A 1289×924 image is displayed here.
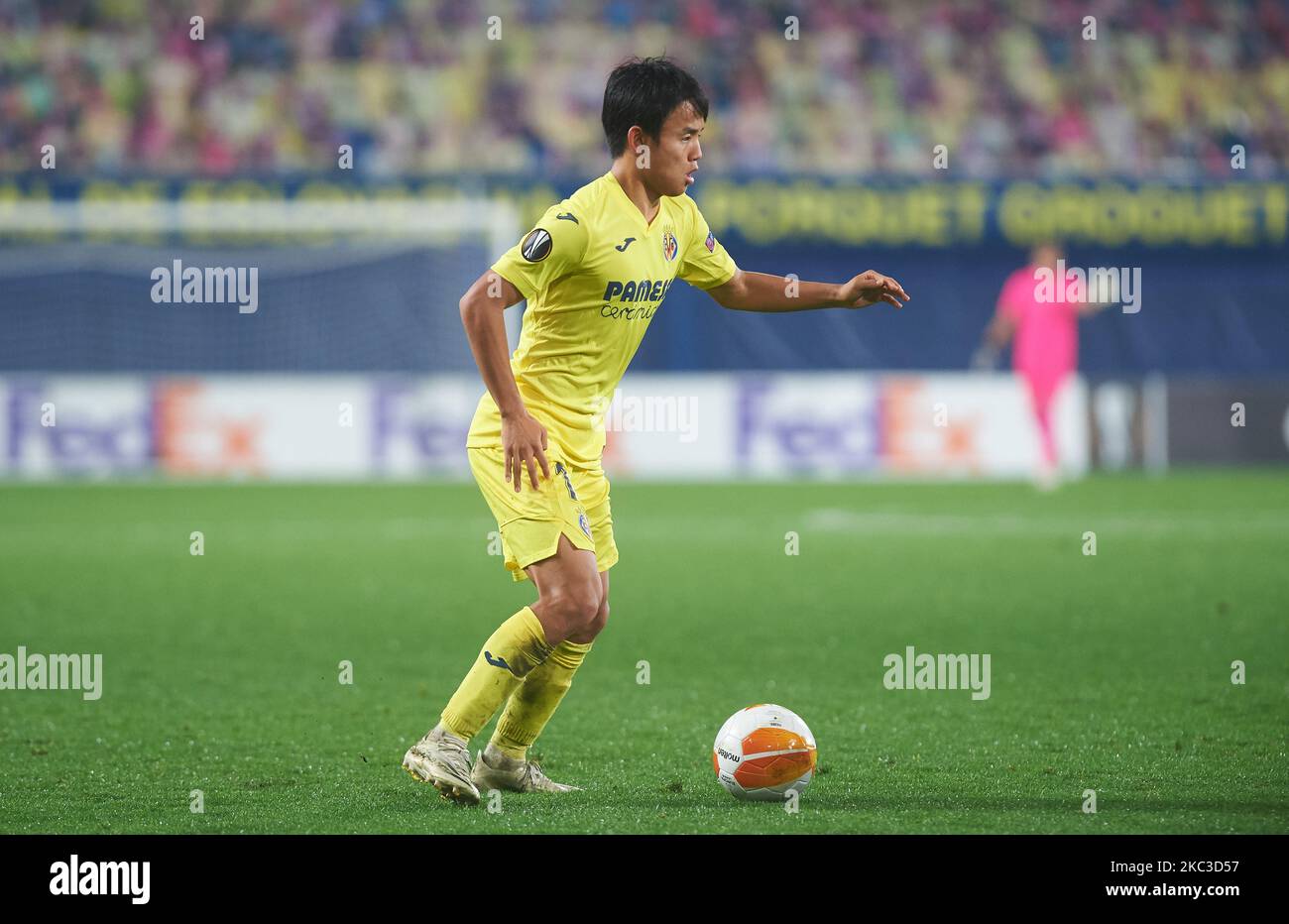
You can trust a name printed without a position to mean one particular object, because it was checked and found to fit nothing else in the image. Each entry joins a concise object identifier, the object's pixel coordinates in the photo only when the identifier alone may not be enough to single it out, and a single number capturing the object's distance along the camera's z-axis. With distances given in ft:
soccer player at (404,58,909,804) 30.53
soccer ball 31.81
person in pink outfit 108.78
